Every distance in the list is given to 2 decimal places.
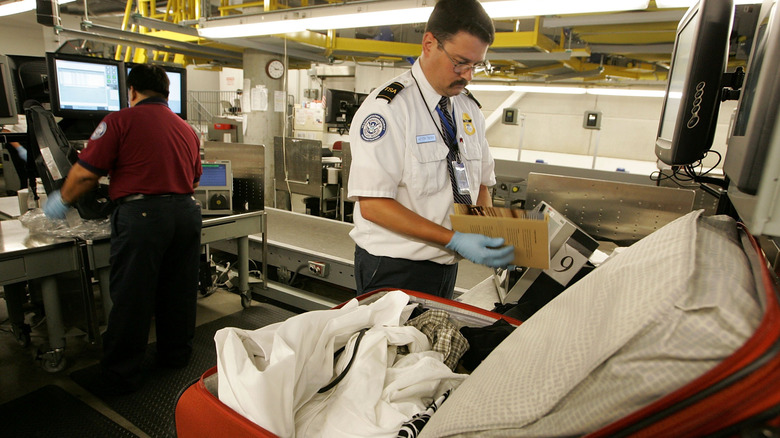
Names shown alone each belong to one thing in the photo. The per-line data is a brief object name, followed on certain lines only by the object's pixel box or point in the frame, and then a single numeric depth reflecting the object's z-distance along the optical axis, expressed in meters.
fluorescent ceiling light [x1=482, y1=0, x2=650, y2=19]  1.96
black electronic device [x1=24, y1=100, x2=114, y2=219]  2.27
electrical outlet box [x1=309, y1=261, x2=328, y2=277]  3.05
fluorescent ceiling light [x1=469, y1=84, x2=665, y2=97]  6.49
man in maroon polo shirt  2.13
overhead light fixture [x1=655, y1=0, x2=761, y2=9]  1.88
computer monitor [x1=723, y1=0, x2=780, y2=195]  0.57
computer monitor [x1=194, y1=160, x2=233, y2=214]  3.22
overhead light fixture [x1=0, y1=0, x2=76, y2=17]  4.01
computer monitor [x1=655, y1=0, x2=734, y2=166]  1.05
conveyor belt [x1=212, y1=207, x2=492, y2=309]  2.95
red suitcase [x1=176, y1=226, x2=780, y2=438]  0.39
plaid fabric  0.91
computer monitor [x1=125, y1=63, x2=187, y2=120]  3.79
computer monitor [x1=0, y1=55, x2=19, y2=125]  2.57
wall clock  5.41
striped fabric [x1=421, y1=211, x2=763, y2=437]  0.44
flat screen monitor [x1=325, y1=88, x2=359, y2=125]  5.67
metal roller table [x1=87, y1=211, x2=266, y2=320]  2.49
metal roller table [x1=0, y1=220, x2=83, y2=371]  2.14
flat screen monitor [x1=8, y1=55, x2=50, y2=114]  2.92
